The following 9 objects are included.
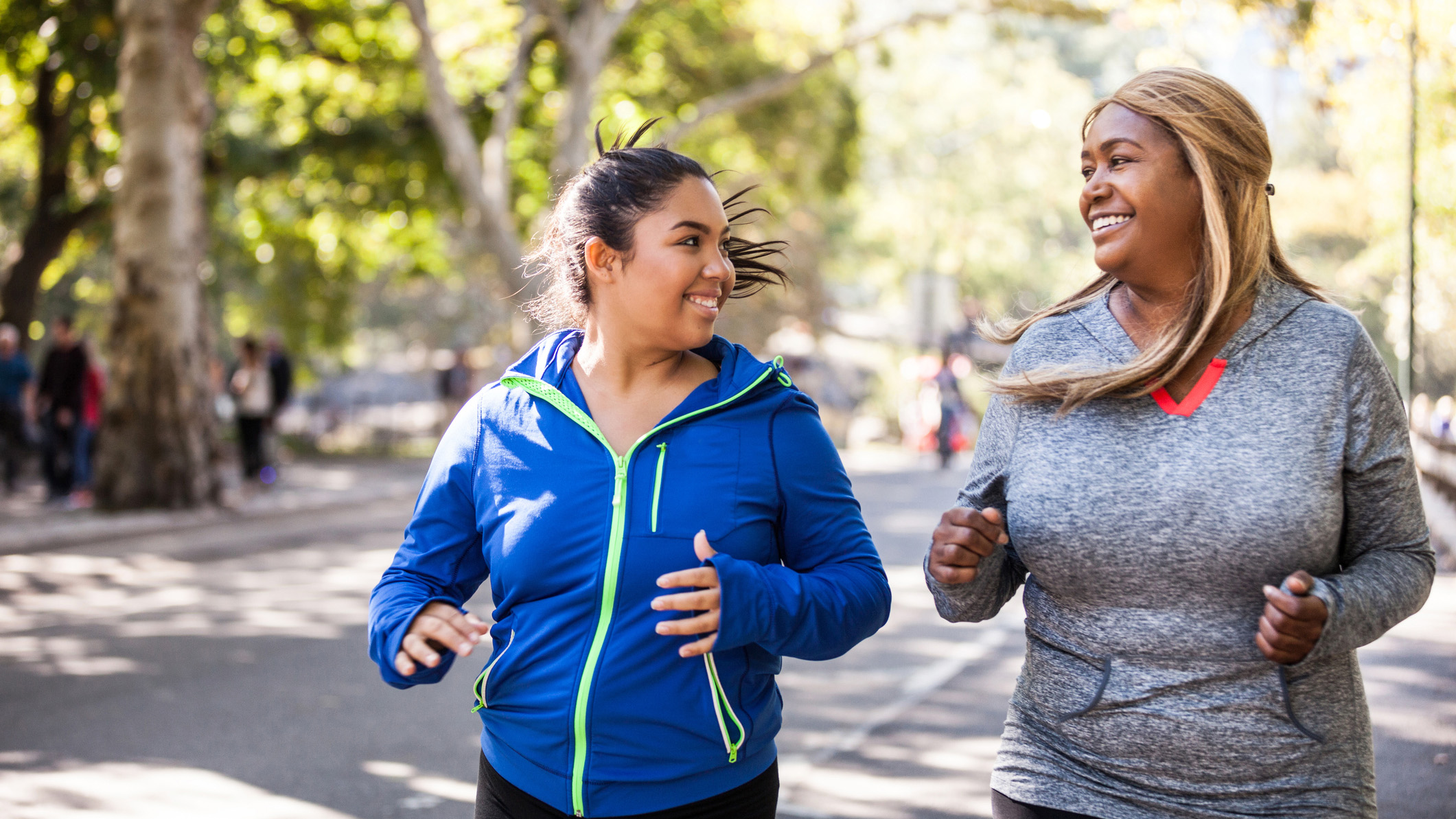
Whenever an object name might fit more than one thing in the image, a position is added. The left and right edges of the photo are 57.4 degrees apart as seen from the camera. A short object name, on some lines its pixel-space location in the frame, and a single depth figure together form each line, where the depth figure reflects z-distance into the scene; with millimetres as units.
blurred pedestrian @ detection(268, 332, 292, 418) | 16750
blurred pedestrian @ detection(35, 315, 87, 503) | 14891
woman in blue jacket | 2283
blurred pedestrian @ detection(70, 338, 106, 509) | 15297
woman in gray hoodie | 2117
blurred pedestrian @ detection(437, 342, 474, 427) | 25625
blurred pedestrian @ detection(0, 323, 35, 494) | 15328
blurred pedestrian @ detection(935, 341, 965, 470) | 22328
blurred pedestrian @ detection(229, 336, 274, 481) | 15852
